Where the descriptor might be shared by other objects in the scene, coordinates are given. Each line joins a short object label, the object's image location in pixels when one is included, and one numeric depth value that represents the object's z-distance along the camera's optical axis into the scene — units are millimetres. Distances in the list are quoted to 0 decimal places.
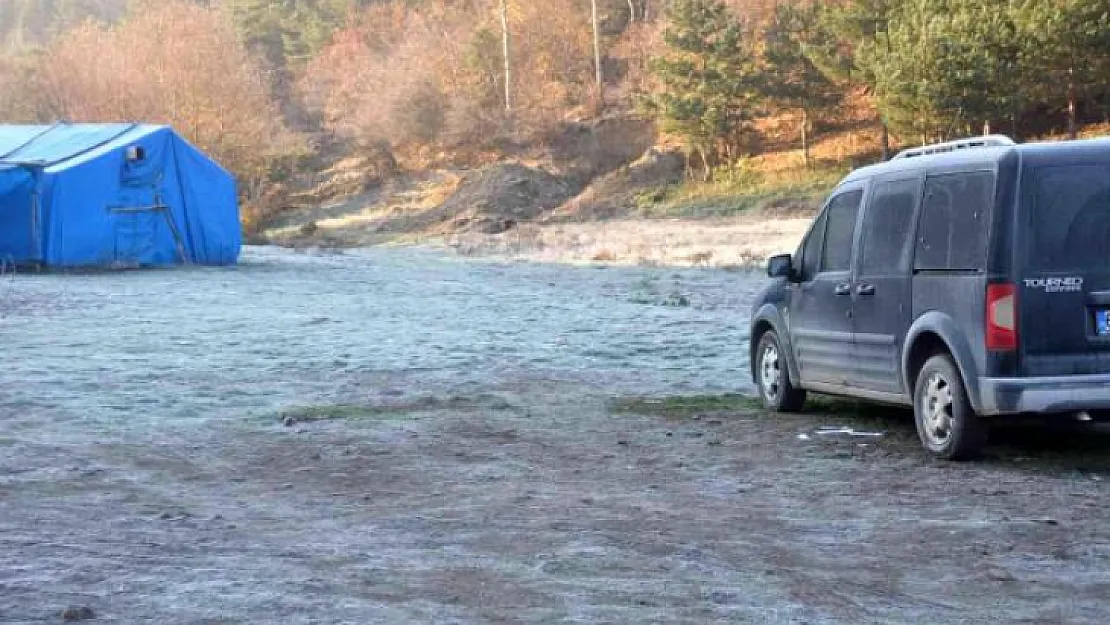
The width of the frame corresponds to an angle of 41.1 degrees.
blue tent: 34438
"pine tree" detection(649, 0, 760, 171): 62781
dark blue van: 8797
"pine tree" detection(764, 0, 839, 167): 61969
